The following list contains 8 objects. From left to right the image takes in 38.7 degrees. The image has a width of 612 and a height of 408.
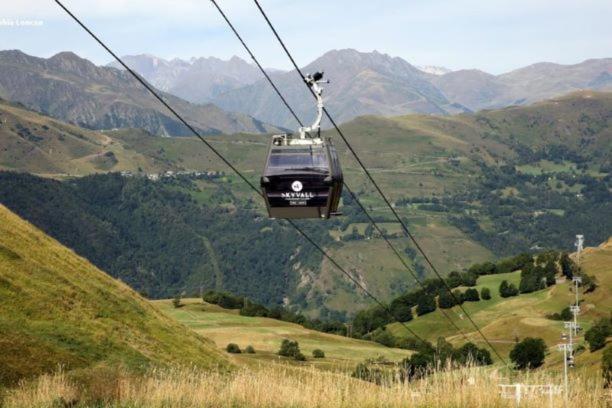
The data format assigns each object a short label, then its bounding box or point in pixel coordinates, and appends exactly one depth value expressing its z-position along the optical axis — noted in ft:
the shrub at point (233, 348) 563.36
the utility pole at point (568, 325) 424.87
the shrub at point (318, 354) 567.18
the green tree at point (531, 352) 539.70
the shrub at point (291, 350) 553.85
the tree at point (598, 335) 508.86
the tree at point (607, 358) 258.61
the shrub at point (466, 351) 522.31
